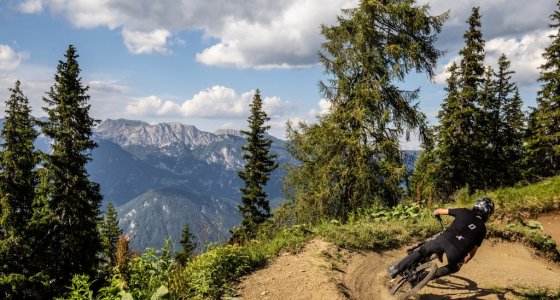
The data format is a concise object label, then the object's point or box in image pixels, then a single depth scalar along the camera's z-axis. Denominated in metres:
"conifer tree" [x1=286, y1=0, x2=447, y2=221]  17.56
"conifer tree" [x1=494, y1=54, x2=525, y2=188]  37.50
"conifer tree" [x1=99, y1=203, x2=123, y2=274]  44.75
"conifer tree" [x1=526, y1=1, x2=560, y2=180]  33.22
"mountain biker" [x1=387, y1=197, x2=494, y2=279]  7.20
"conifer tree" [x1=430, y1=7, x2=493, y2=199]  32.04
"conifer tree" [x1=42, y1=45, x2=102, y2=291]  25.62
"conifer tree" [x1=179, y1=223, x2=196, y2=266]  46.70
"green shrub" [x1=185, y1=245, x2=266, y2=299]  7.43
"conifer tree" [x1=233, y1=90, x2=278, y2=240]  36.34
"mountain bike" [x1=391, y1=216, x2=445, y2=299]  7.21
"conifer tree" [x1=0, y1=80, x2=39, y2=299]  24.59
